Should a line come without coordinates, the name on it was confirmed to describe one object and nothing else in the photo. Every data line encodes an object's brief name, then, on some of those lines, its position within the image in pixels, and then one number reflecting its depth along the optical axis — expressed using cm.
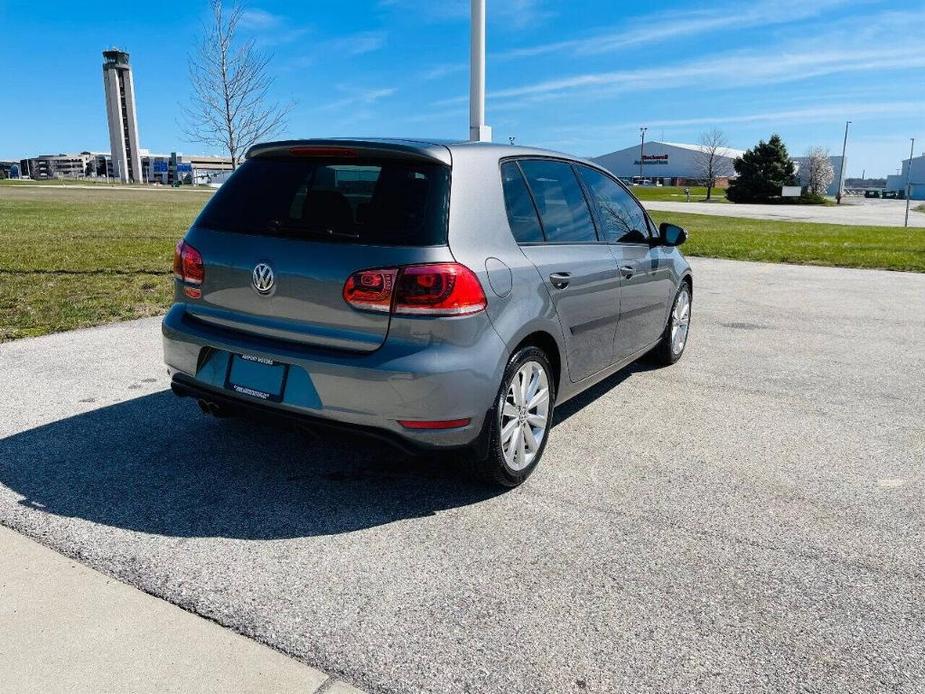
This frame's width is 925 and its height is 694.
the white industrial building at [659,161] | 13350
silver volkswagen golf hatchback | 310
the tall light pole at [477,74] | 1027
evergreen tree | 7106
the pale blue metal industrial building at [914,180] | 11594
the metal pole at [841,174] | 7571
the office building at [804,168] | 9231
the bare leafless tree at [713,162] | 9589
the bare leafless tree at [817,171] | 8775
